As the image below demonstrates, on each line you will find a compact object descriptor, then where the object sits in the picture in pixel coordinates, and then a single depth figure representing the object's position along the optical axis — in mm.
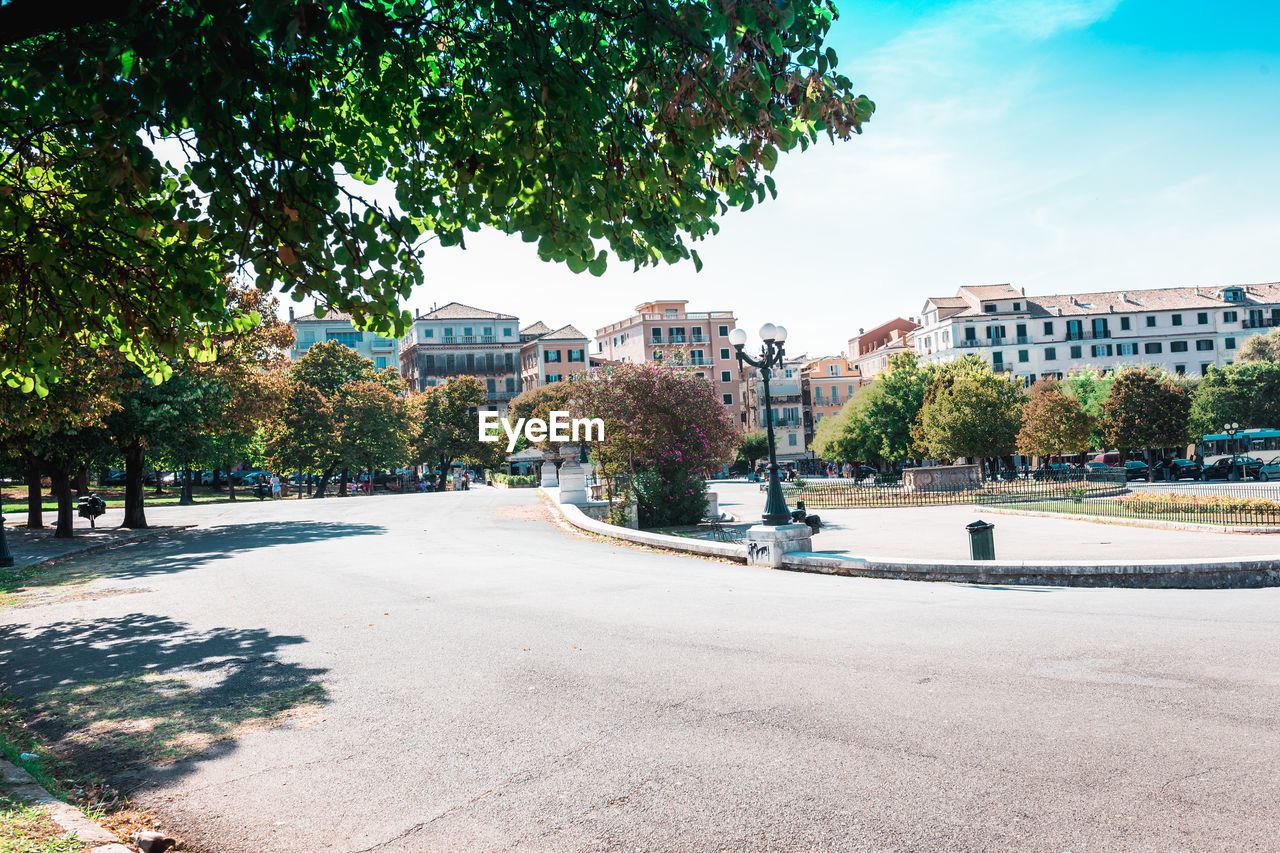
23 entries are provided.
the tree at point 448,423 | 70000
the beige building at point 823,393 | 101812
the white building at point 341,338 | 97312
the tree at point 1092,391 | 56906
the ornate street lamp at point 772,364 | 15561
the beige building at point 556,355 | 91812
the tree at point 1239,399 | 60875
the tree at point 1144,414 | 53312
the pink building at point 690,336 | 93500
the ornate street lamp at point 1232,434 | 48375
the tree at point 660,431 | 24453
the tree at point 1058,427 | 41875
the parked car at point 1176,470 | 52562
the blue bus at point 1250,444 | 58109
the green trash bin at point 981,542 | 14078
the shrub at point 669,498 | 24766
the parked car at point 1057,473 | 41016
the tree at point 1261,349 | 69500
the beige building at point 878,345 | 102812
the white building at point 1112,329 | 85375
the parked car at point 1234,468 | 48625
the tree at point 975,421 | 41594
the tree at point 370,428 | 54062
